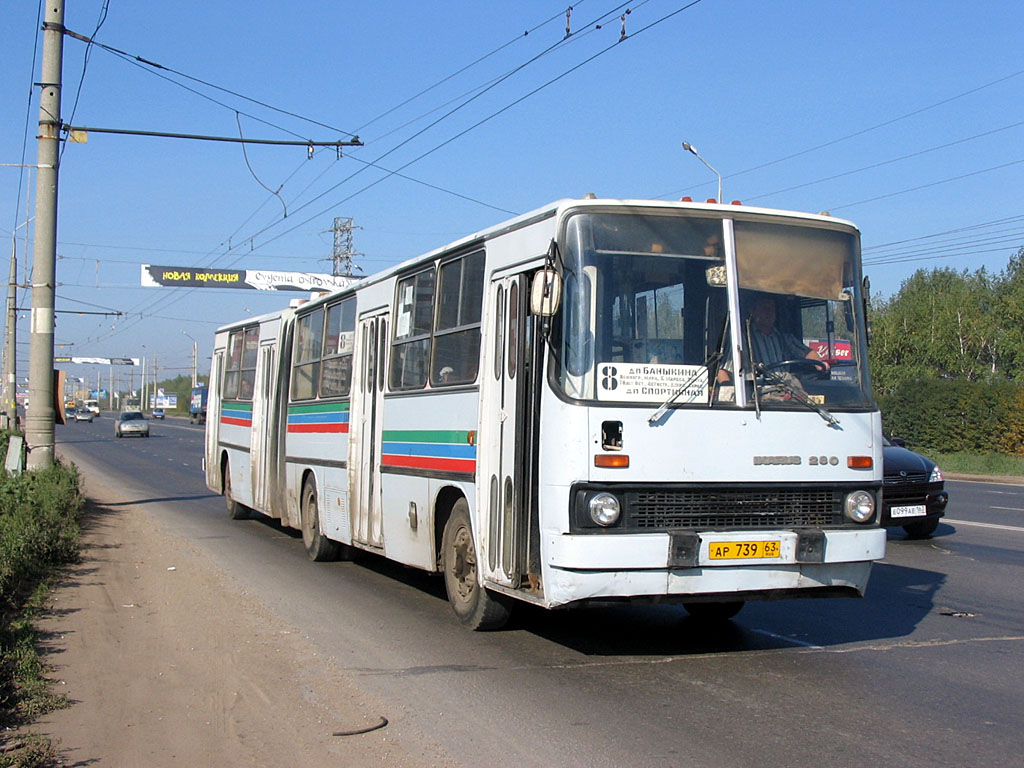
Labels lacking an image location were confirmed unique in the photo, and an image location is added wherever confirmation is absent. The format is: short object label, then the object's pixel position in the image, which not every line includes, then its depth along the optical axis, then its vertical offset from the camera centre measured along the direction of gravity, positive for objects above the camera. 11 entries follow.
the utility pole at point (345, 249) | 78.19 +12.29
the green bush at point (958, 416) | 37.34 +0.27
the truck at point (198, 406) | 90.12 +1.22
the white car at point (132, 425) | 59.19 -0.29
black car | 14.55 -0.92
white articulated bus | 6.86 +0.07
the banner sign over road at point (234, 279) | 66.87 +8.87
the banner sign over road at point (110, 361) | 127.81 +7.01
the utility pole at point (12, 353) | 39.09 +2.39
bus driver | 7.25 +0.55
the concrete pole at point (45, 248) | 16.80 +2.62
